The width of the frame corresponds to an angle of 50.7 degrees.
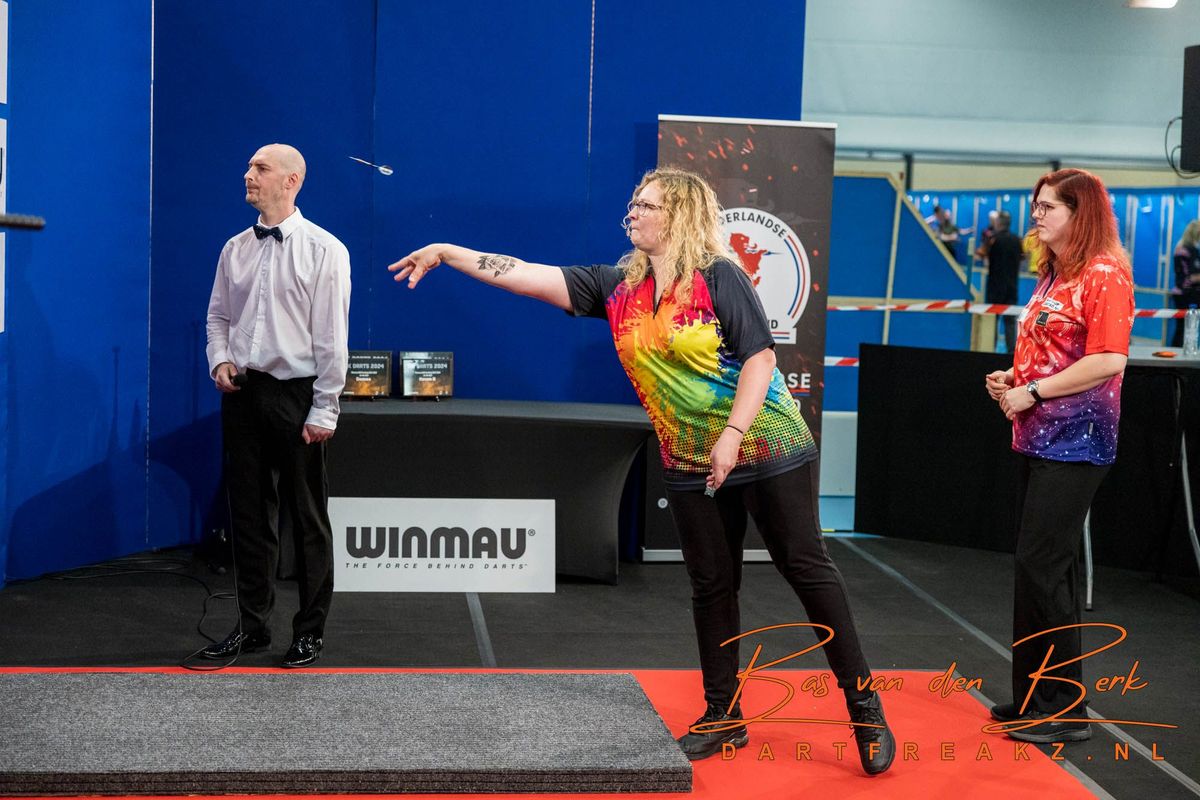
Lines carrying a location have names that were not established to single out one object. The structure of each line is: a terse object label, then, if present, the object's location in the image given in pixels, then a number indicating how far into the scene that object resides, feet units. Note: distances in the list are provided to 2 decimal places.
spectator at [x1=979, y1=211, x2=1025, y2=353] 36.40
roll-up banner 18.12
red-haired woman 10.73
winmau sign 16.26
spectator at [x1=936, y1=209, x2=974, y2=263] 41.34
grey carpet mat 9.12
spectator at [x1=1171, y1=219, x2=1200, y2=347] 34.94
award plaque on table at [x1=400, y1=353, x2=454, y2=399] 17.79
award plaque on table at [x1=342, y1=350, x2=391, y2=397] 17.56
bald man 12.64
